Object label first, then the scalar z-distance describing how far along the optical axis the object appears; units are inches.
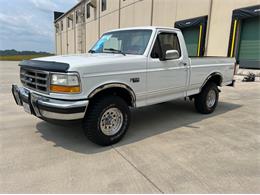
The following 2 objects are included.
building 458.0
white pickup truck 119.0
